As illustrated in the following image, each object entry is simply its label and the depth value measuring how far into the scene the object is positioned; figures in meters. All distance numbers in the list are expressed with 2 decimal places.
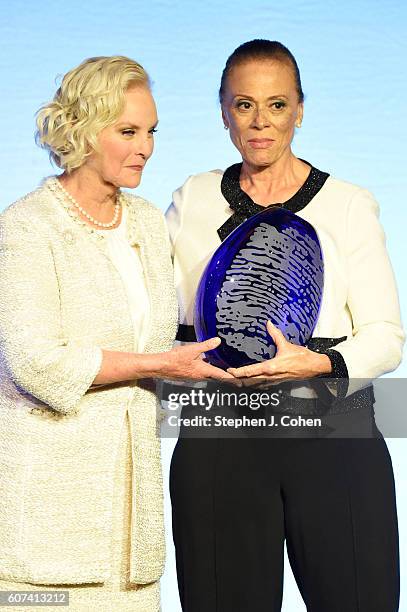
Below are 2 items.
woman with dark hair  7.18
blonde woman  7.02
